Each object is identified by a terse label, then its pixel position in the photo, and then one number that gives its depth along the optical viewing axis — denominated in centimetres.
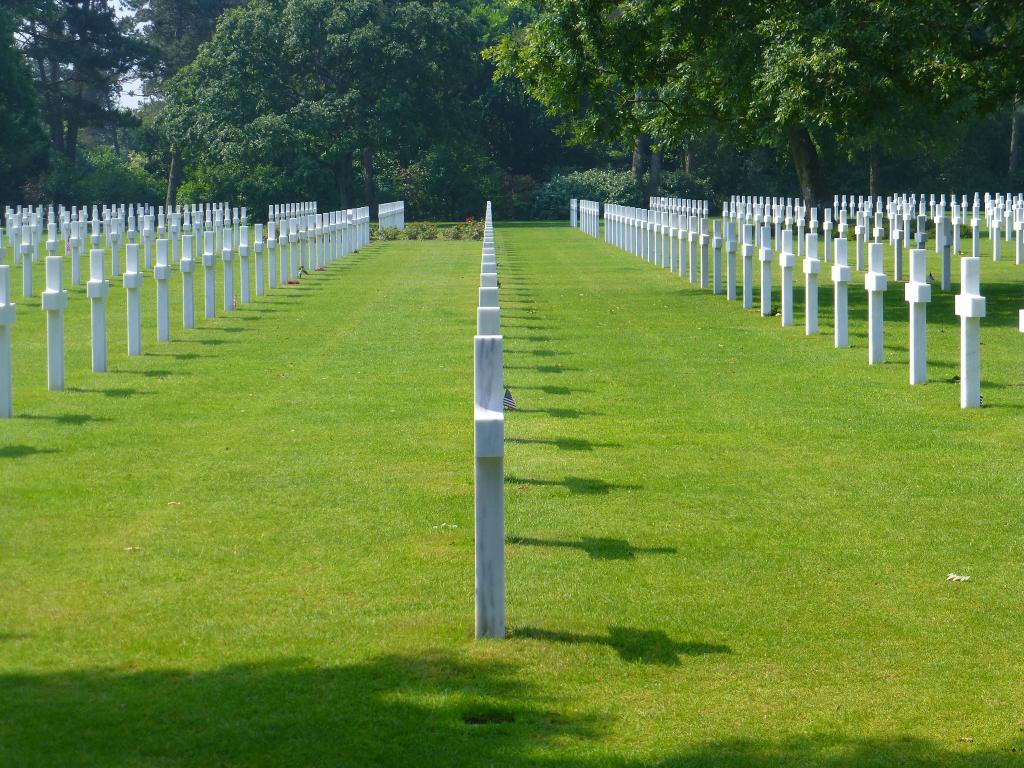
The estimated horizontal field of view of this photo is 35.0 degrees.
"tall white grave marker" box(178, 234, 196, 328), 1996
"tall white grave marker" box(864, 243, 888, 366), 1533
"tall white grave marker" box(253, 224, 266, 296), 2608
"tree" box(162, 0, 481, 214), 6525
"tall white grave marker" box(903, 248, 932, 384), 1379
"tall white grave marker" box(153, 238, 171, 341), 1831
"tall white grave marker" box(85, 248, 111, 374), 1529
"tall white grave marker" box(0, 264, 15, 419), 1213
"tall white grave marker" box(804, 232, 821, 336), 1823
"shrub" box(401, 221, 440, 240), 5522
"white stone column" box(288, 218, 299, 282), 3057
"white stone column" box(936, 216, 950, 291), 2467
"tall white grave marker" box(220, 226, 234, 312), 2338
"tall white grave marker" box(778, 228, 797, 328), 1950
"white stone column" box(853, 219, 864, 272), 3377
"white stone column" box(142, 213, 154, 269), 3819
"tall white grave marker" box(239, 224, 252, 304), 2453
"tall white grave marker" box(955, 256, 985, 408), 1241
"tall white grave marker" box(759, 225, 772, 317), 2117
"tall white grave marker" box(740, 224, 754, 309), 2302
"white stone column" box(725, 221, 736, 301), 2447
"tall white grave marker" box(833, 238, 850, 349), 1691
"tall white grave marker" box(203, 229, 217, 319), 2161
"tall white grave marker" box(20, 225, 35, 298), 2542
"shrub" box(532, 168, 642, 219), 7425
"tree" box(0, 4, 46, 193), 6681
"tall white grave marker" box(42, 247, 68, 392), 1367
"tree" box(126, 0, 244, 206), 9056
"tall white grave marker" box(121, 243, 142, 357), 1662
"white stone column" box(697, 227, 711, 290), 2719
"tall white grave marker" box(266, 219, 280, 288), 2856
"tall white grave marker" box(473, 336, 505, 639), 619
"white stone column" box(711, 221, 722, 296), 2564
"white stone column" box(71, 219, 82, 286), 2963
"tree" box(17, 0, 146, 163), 8175
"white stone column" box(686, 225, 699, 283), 2850
